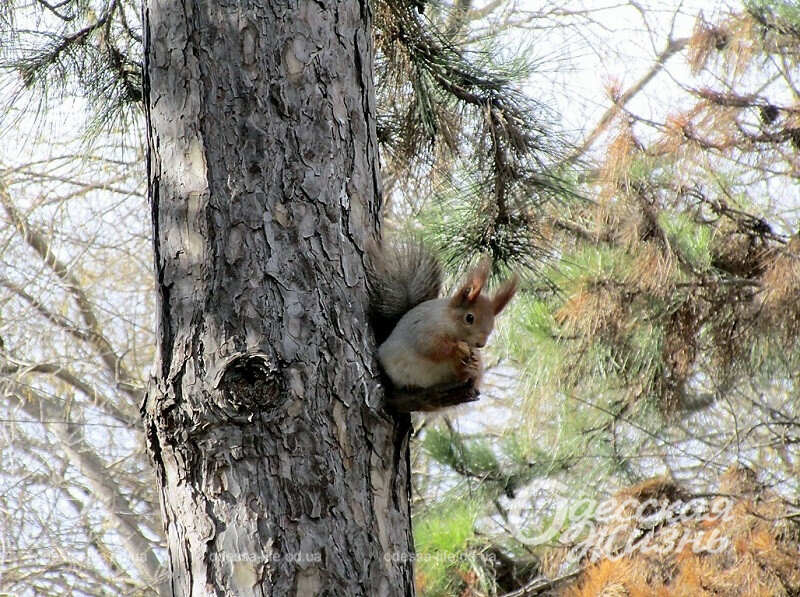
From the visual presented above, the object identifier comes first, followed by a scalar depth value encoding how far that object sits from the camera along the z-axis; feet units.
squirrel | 49.05
